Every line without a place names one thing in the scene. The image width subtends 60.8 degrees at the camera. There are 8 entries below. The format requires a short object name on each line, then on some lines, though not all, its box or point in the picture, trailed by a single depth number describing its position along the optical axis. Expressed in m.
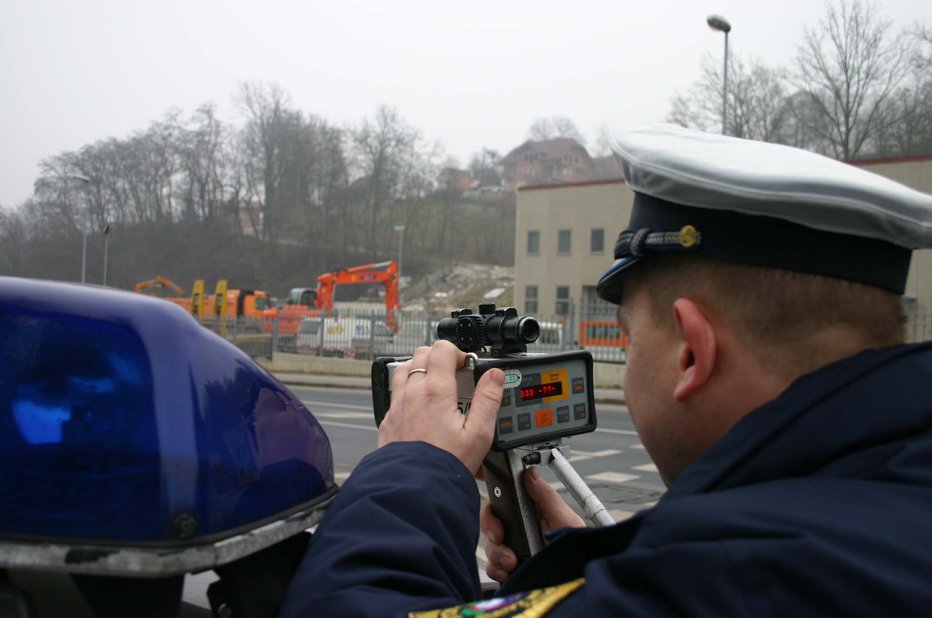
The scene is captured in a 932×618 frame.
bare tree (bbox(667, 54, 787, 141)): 38.59
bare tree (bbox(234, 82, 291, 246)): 61.66
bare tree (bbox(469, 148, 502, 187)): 89.06
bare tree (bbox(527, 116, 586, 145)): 89.00
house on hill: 85.12
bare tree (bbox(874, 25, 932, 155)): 30.45
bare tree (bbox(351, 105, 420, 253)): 71.94
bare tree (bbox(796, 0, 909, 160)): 35.47
